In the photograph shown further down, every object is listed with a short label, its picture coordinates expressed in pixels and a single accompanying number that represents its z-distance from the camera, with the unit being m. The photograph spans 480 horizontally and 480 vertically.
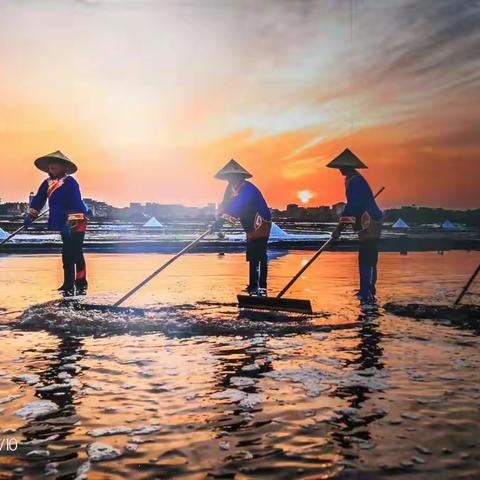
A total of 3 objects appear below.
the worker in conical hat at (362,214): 8.47
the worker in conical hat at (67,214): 9.22
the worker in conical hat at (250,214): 9.09
